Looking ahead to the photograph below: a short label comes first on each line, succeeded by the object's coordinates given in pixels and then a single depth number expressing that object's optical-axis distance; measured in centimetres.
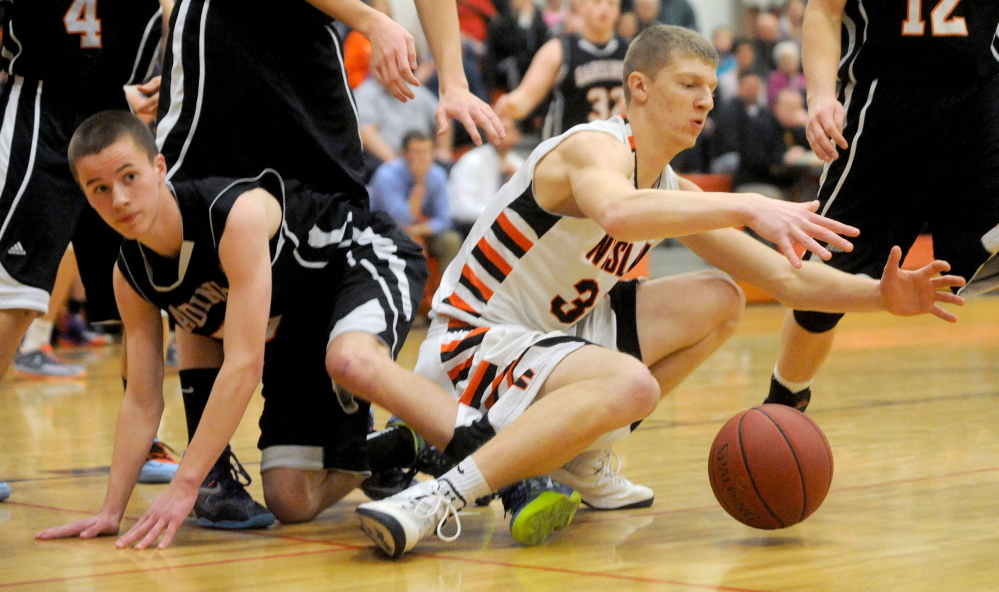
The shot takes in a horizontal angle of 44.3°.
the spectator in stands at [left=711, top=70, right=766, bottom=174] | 1298
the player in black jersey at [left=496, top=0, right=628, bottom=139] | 797
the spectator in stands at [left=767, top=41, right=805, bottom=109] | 1482
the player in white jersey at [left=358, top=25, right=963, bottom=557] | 313
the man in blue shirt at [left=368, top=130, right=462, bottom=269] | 1042
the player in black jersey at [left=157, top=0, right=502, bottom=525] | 388
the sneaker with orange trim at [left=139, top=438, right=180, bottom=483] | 442
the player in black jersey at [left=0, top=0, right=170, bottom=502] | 412
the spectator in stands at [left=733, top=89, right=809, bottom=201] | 1273
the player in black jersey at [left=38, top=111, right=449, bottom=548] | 324
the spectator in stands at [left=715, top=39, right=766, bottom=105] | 1435
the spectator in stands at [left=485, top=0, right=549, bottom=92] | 1253
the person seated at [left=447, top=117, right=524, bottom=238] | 1086
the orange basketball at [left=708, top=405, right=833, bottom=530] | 313
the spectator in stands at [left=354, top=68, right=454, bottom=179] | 1085
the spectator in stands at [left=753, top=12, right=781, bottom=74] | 1548
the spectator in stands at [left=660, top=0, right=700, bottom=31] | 1429
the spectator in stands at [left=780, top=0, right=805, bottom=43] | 1605
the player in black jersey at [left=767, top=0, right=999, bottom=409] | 392
